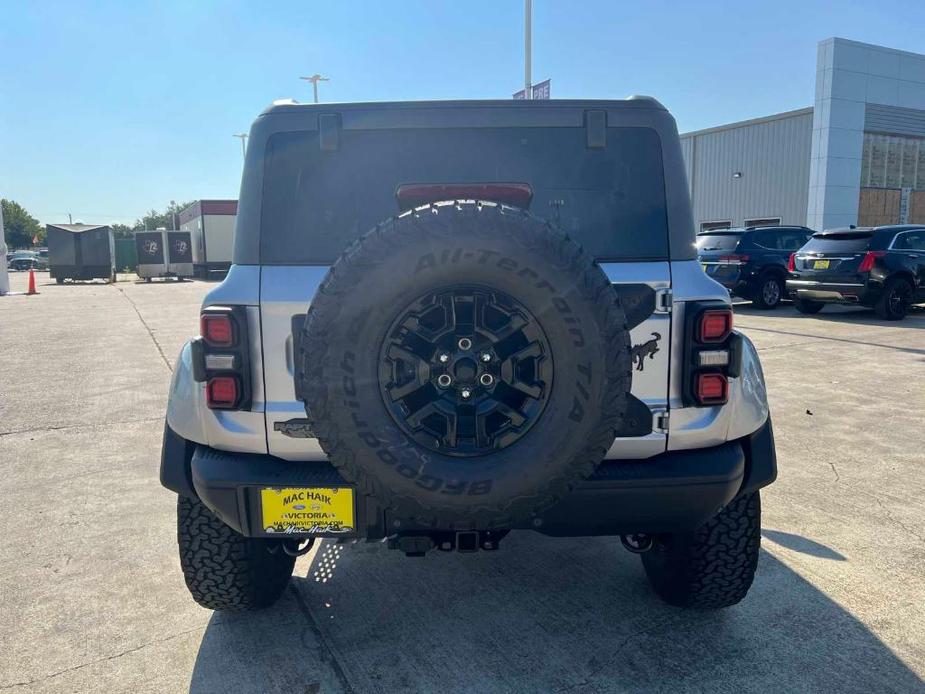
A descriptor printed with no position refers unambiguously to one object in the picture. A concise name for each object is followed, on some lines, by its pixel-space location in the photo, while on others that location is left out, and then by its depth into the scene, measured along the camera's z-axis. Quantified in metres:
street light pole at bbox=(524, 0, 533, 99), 15.42
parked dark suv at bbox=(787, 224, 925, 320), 10.97
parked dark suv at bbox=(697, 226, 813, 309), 13.29
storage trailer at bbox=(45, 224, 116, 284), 28.53
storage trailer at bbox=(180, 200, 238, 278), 32.47
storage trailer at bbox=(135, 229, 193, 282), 33.09
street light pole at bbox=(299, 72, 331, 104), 29.51
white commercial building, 22.22
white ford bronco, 1.79
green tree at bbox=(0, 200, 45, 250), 84.81
